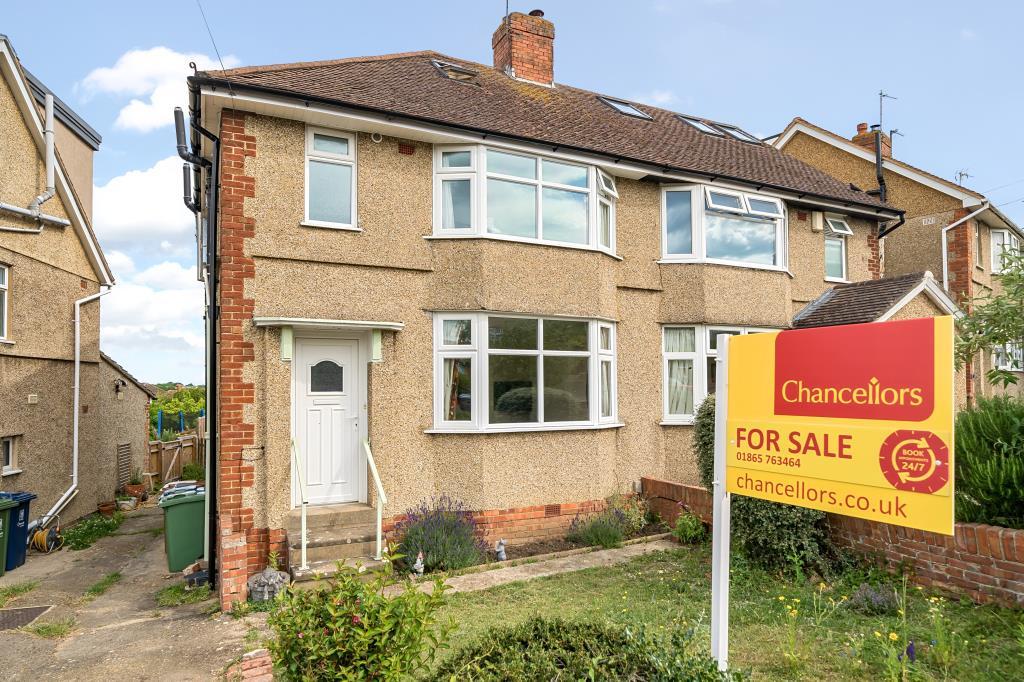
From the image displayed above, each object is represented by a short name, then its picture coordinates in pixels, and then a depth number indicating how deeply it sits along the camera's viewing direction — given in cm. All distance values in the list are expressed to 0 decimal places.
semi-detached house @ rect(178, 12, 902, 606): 712
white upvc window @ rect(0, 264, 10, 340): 994
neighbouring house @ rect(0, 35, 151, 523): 1009
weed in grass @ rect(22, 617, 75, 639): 577
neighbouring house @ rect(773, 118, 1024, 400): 1537
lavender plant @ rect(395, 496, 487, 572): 706
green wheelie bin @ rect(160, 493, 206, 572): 786
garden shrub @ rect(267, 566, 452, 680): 286
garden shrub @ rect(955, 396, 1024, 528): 507
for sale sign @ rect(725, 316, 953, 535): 266
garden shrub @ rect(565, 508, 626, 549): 791
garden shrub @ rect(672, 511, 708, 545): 775
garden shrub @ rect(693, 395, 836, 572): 608
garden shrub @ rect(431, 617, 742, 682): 273
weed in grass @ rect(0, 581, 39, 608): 702
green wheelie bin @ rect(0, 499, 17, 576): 834
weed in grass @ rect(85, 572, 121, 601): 709
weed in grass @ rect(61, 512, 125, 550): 994
